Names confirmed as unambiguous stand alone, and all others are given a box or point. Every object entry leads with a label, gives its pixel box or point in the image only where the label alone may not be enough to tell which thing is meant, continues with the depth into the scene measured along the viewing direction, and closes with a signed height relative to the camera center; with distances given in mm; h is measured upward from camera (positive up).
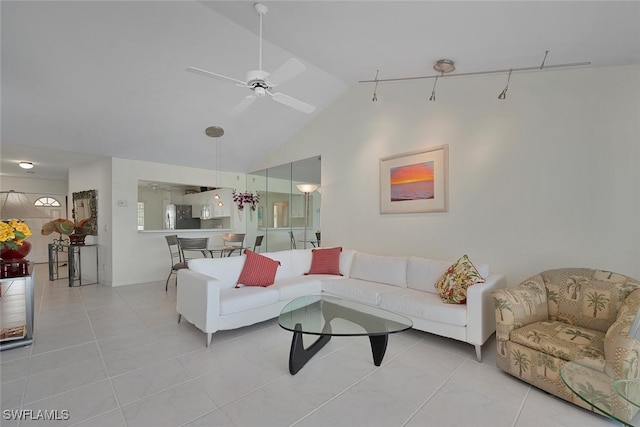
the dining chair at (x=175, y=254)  4810 -781
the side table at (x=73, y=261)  5398 -852
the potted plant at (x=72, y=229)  5414 -236
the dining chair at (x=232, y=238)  5762 -466
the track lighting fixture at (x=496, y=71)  2635 +1456
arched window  7984 +394
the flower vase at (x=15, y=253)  2855 -357
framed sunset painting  3678 +428
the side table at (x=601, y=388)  1252 -801
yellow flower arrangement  2703 -158
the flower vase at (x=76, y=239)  5608 -436
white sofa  2643 -850
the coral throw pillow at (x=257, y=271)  3488 -671
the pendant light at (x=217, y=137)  5075 +1411
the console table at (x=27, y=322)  2738 -1083
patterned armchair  1748 -817
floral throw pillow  2762 -642
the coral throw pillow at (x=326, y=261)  4172 -675
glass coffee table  2174 -851
